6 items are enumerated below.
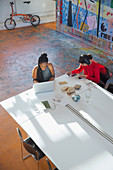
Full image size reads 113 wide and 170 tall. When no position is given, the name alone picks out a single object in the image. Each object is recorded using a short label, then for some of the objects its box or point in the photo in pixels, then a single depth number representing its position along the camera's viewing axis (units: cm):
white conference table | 260
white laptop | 359
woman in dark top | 388
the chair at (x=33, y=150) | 286
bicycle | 920
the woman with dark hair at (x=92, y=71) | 399
